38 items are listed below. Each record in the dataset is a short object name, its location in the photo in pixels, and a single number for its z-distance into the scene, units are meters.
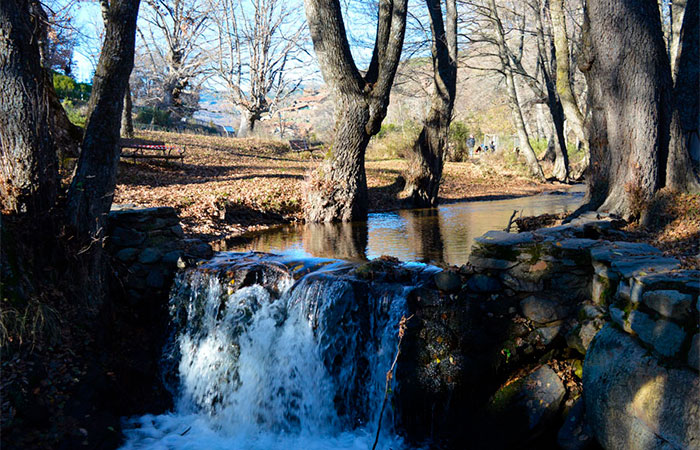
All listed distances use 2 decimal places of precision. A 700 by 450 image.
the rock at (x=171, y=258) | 7.20
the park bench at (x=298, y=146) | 24.19
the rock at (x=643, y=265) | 4.15
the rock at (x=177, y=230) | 7.54
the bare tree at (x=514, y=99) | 19.43
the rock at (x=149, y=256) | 7.12
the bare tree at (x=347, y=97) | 11.35
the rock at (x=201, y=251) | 7.39
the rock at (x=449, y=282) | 5.57
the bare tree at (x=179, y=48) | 28.28
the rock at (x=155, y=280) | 7.08
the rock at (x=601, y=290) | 4.72
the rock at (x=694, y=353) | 3.35
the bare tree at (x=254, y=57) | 31.11
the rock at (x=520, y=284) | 5.26
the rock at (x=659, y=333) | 3.55
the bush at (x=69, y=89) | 29.36
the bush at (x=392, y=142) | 23.73
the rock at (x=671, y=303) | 3.51
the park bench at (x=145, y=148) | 15.32
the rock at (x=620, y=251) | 4.71
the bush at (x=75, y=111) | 21.35
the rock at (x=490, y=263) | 5.38
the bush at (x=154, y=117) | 31.19
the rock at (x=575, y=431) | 4.41
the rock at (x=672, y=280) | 3.68
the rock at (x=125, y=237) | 7.06
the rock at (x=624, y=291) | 4.20
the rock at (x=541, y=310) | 5.18
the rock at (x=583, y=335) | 4.80
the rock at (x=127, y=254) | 7.05
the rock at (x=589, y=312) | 4.86
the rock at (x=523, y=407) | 4.79
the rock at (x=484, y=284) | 5.41
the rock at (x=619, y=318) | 4.11
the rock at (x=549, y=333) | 5.14
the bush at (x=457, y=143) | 24.33
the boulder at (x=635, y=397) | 3.42
